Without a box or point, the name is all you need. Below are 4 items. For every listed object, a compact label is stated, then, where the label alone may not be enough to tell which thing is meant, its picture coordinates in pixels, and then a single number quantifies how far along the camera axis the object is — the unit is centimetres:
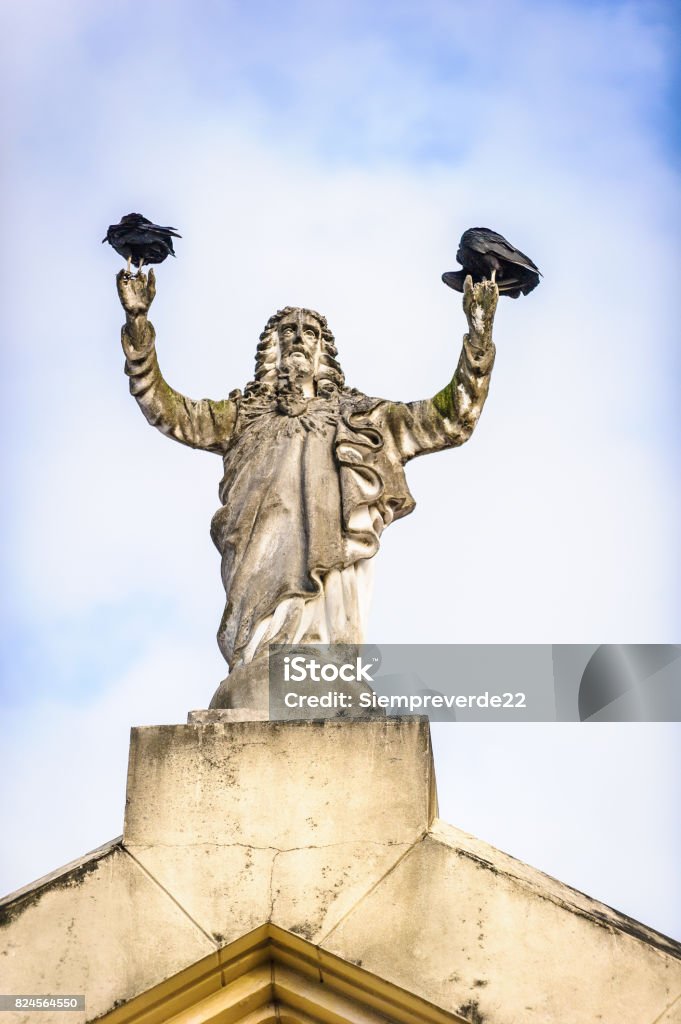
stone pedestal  1475
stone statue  1798
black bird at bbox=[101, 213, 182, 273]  2100
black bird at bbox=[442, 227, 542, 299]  2086
